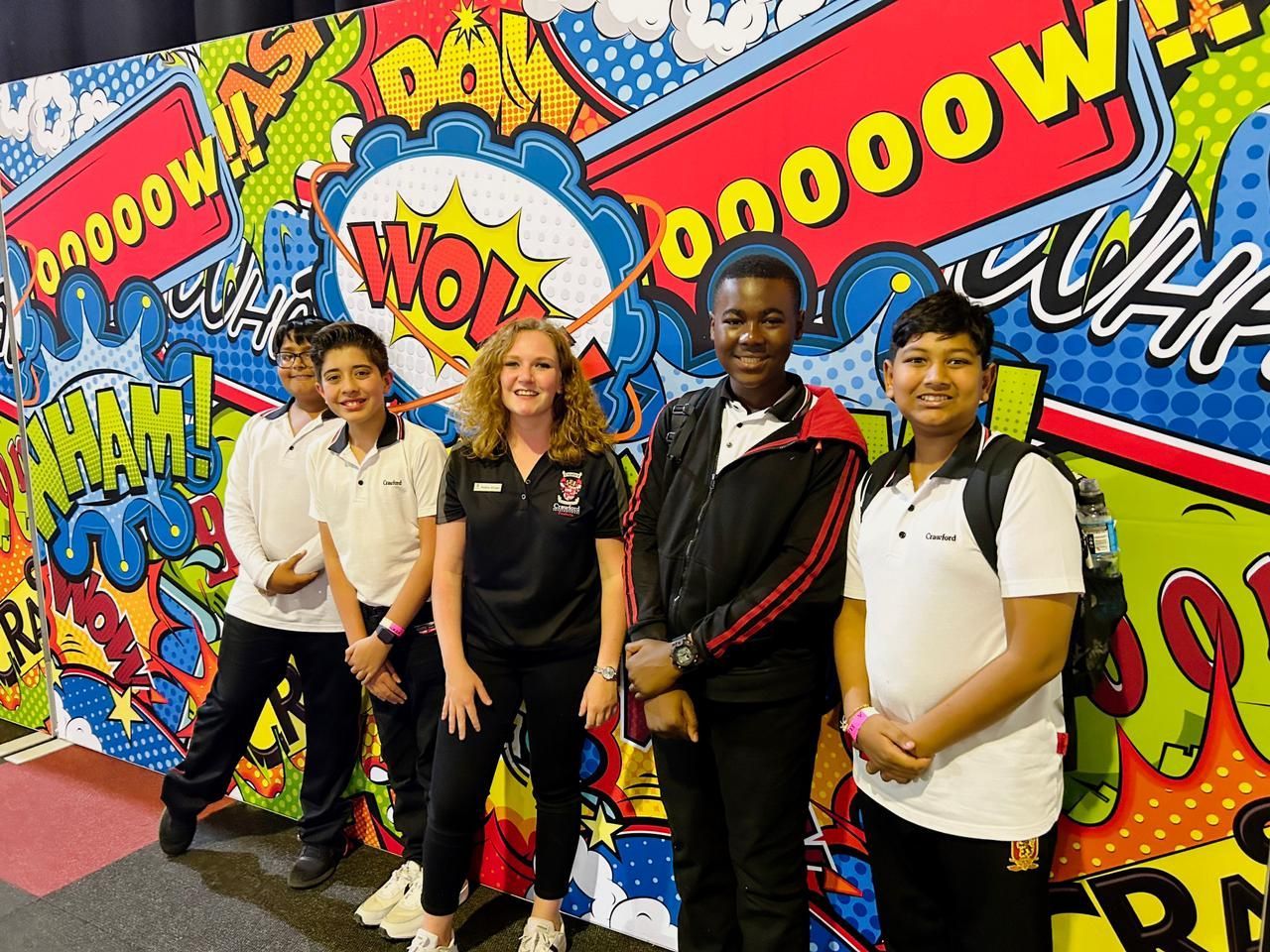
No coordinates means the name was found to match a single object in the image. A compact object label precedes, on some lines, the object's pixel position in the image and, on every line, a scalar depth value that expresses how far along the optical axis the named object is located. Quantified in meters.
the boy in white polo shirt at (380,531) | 2.21
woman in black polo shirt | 1.98
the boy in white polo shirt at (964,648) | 1.43
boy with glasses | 2.42
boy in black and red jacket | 1.67
